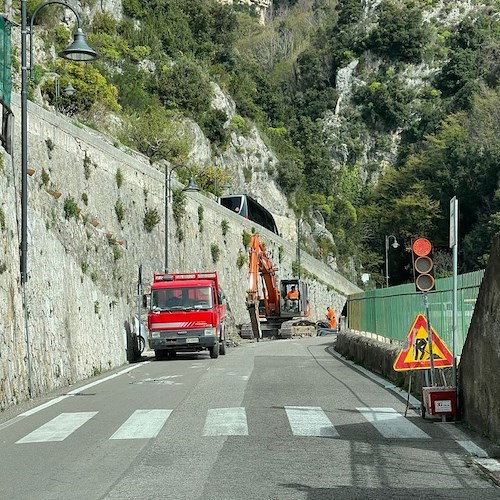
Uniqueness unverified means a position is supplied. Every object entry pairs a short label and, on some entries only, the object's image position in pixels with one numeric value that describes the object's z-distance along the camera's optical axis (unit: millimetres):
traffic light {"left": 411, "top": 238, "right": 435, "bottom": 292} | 13328
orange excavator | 50812
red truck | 29203
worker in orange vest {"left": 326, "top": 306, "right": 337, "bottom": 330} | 59250
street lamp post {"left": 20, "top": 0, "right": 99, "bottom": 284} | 18812
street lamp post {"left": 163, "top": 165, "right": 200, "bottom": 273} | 40781
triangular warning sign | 14250
